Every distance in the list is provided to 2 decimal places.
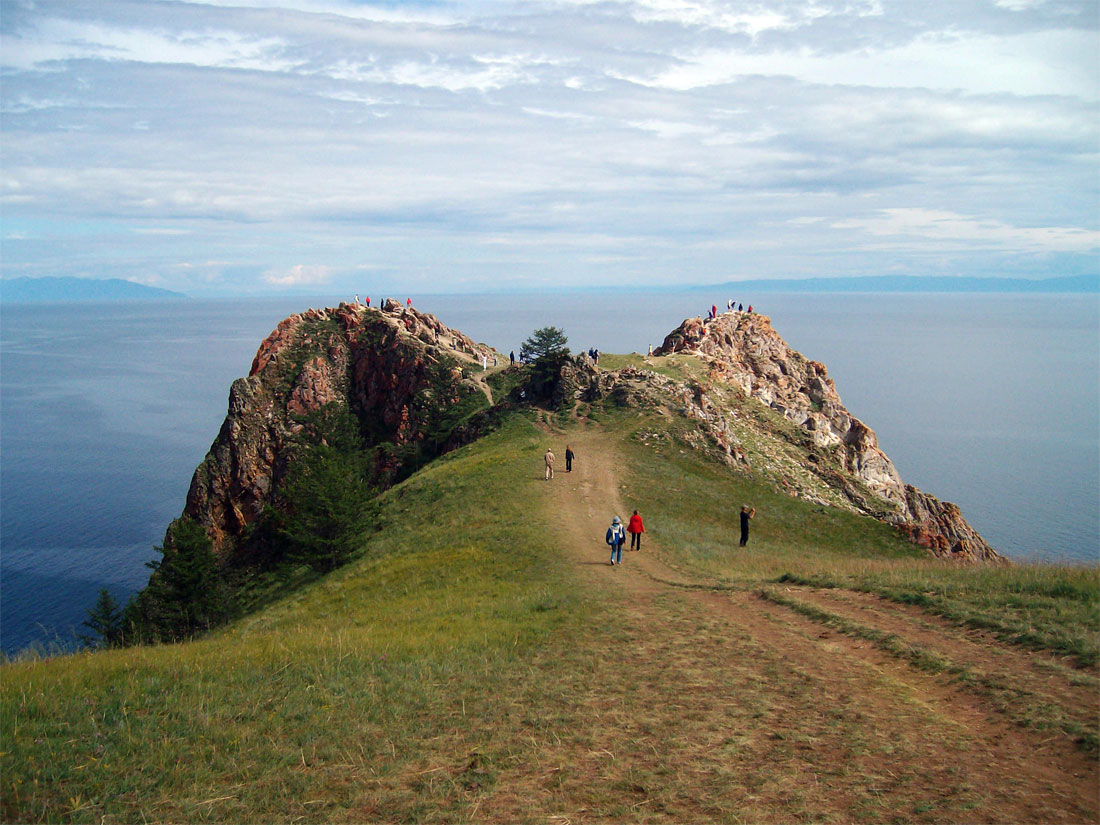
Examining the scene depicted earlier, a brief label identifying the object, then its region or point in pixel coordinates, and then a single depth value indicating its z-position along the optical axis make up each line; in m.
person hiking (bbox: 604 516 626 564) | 21.81
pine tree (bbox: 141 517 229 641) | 31.23
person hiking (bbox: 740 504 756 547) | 25.81
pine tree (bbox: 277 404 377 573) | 30.08
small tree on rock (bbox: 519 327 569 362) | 58.34
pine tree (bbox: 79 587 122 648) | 34.70
